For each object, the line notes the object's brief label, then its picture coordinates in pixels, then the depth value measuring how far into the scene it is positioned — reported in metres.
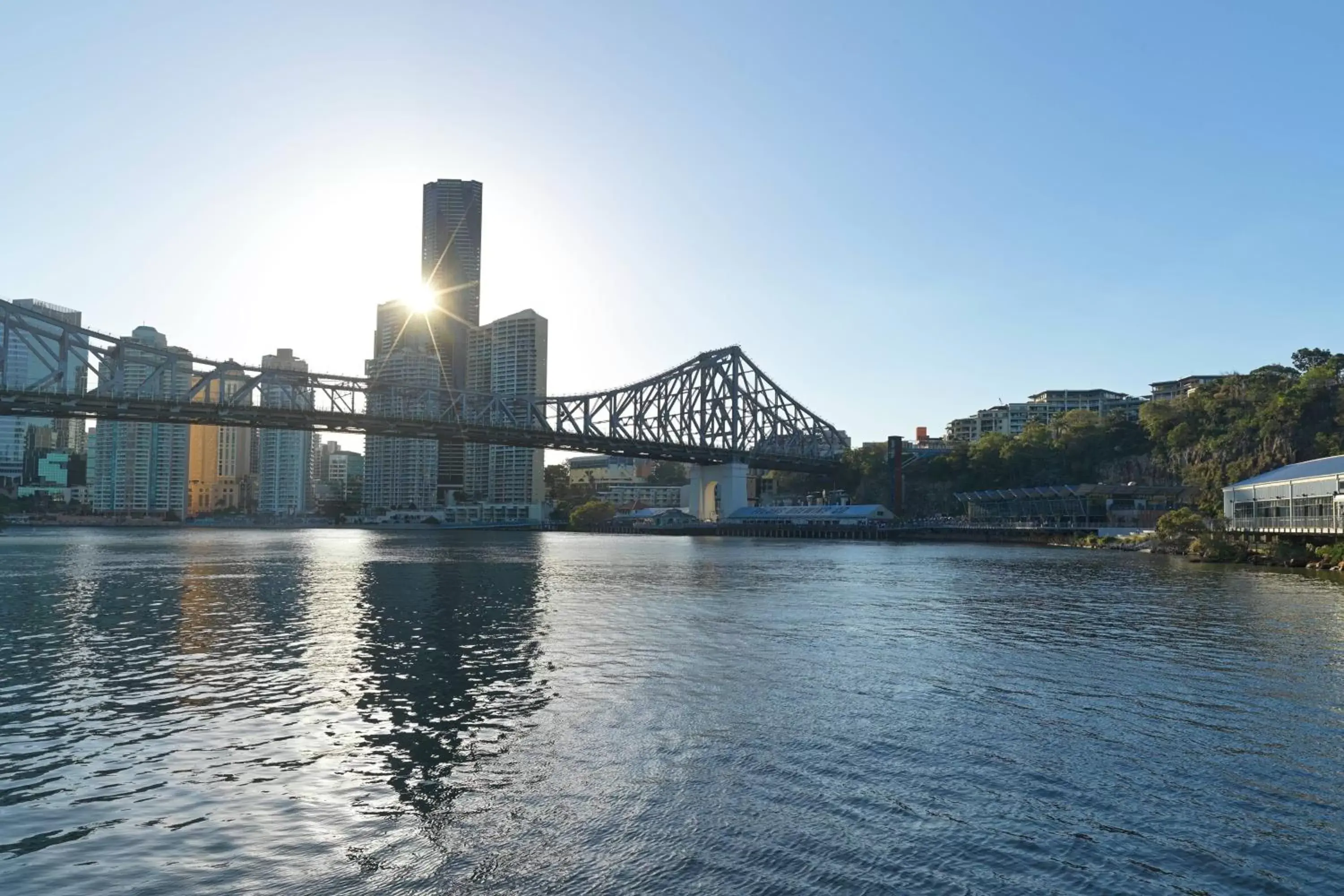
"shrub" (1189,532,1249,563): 82.75
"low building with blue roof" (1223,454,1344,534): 79.06
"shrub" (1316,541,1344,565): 71.00
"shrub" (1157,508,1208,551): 92.44
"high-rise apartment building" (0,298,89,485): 96.75
